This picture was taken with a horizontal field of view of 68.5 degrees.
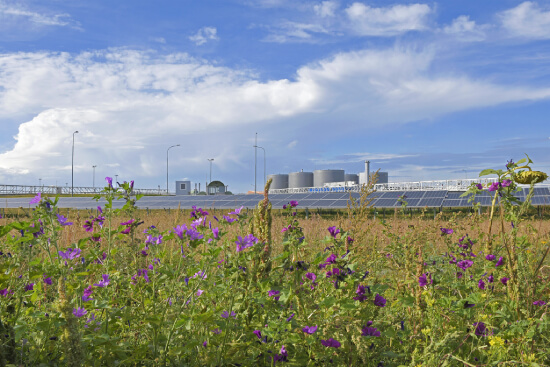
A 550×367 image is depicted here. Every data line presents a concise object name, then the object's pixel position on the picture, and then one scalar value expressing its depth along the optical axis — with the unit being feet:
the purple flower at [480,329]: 9.05
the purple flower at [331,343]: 7.36
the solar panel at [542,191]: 75.98
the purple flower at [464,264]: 11.80
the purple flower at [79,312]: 6.87
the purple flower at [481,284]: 10.70
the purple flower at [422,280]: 8.65
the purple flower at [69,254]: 8.46
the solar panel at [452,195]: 77.58
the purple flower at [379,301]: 8.25
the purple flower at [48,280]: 9.56
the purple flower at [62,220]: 8.69
